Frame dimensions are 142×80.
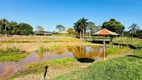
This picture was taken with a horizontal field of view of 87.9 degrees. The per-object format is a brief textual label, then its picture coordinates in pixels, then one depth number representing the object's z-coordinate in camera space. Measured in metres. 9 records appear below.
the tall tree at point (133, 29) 39.44
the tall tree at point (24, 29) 38.12
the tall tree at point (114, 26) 29.91
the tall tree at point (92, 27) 38.51
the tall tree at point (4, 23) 33.82
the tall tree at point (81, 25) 32.85
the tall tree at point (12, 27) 34.95
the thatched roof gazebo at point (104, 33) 6.98
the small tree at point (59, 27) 64.47
